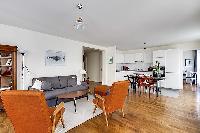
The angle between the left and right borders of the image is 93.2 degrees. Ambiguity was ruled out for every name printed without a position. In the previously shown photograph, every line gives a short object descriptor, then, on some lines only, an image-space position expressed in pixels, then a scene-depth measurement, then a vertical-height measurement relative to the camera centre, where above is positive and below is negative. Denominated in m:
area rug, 2.05 -1.29
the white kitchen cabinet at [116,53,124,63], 6.76 +0.55
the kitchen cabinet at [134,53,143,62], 6.33 +0.58
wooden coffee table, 2.59 -0.85
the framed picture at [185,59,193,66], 6.61 +0.24
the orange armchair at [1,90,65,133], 1.29 -0.65
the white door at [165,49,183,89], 4.95 -0.19
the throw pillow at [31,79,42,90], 2.90 -0.60
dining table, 4.42 -0.66
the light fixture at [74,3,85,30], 1.88 +1.20
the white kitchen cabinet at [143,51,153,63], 6.08 +0.61
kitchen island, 5.90 -0.51
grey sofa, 2.86 -0.75
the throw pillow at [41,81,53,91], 3.09 -0.67
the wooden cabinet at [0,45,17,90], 2.73 -0.10
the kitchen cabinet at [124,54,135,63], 6.63 +0.53
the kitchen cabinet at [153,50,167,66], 5.26 +0.51
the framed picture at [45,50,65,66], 3.62 +0.30
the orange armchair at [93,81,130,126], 2.13 -0.78
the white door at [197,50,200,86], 5.72 -0.25
